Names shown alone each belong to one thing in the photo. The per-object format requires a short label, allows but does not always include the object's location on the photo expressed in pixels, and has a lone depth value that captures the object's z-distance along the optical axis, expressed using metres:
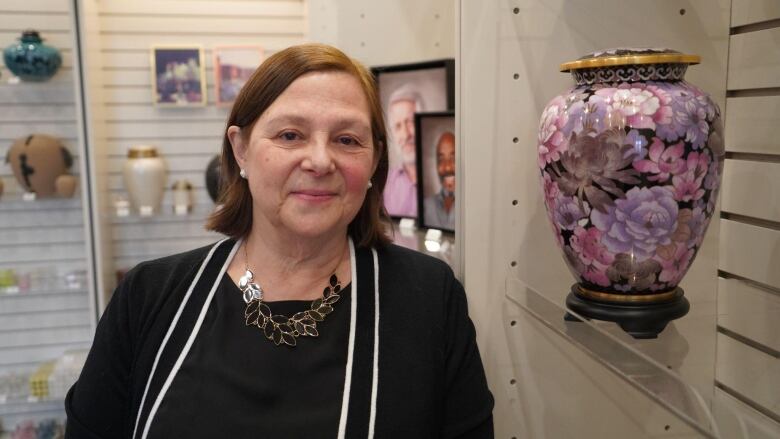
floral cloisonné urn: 0.90
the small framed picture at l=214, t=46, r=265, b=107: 3.23
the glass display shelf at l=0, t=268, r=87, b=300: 3.09
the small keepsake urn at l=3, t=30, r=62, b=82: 2.97
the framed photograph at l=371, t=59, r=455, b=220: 1.76
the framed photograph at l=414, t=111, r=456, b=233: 1.71
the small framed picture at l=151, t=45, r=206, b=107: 3.19
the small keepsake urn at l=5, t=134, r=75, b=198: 2.99
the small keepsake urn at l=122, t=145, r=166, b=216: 3.04
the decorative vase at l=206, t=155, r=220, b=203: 3.11
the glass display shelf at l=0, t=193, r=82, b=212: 3.16
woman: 1.20
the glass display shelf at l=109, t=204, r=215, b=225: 3.18
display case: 3.01
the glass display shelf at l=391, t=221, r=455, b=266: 1.64
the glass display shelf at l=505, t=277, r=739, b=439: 0.79
